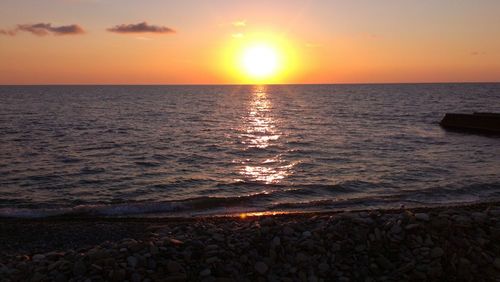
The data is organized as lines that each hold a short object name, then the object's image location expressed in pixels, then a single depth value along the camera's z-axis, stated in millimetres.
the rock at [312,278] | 7793
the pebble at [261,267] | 7921
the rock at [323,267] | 8055
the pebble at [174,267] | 7797
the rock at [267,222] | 9883
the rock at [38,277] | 7750
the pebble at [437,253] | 8203
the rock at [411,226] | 8906
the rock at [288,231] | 9074
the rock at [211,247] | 8531
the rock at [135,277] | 7566
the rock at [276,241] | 8594
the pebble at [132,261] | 7924
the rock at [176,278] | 7604
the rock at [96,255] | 8148
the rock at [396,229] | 8828
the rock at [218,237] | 9039
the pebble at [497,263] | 7988
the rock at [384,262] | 8102
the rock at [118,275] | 7602
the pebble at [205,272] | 7762
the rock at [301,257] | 8219
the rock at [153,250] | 8280
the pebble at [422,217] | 9195
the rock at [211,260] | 8102
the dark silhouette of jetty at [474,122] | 36188
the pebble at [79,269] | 7770
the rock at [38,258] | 8758
